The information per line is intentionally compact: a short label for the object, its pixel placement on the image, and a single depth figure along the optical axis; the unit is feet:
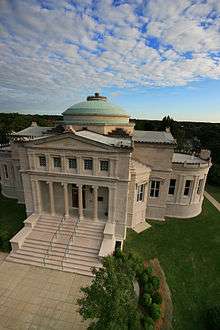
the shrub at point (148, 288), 54.65
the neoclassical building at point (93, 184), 69.05
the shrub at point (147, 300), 51.42
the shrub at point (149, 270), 59.31
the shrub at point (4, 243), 71.61
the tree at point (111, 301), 38.04
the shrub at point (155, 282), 56.28
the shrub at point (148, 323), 45.96
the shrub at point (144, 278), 57.52
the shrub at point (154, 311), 49.08
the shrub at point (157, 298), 52.60
